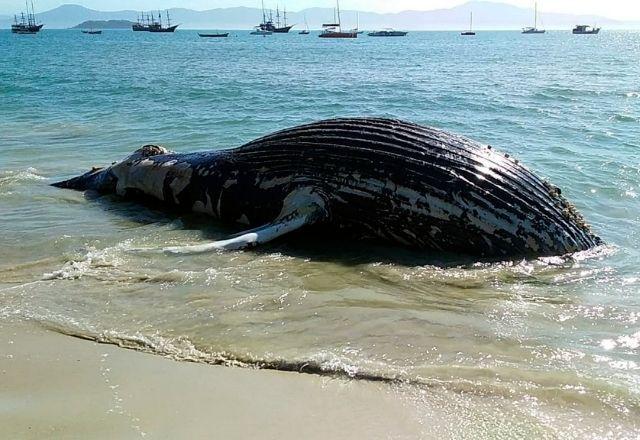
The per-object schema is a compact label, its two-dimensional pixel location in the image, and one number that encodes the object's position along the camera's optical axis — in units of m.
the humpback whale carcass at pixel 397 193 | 6.84
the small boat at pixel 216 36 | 188.11
